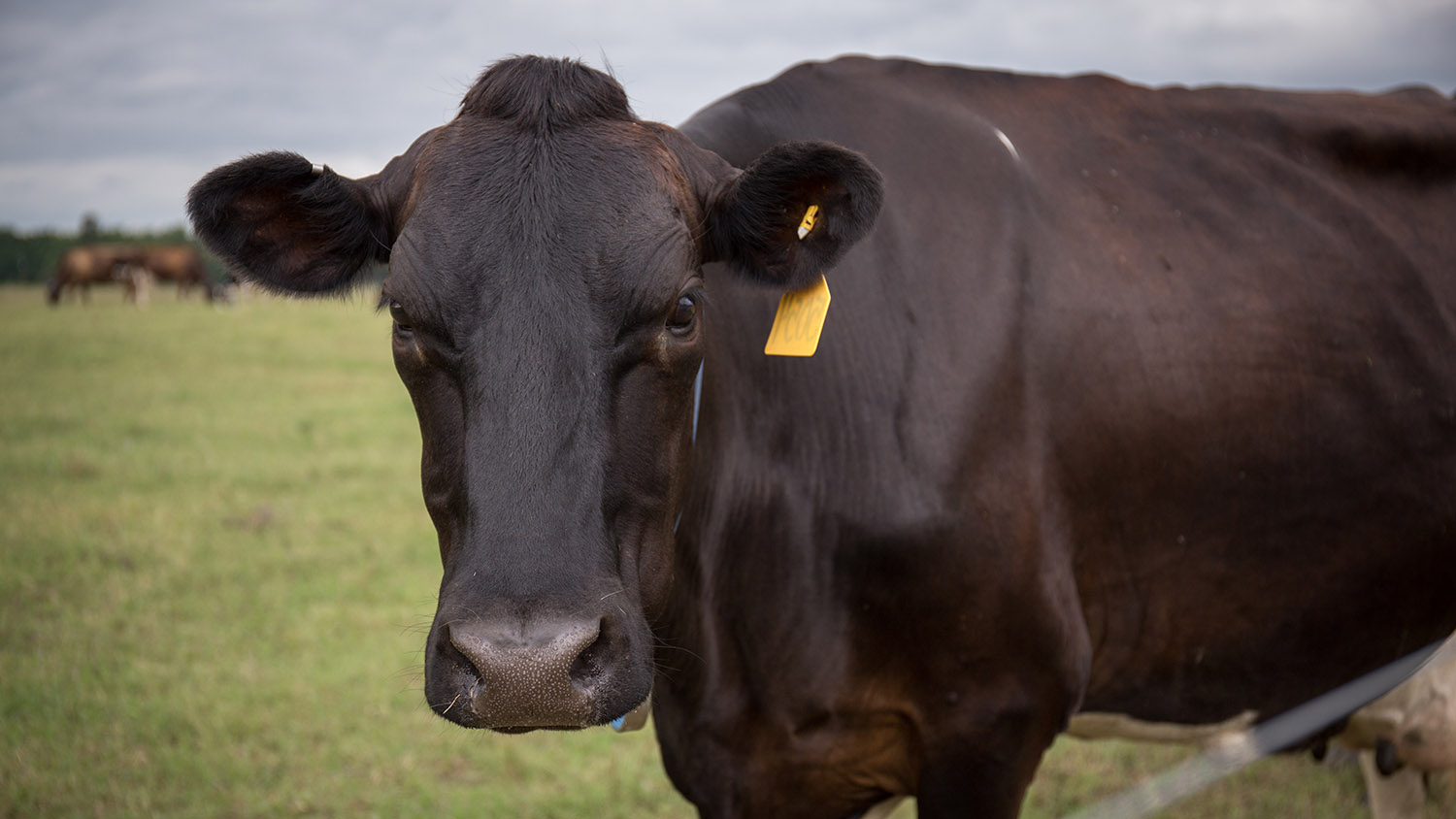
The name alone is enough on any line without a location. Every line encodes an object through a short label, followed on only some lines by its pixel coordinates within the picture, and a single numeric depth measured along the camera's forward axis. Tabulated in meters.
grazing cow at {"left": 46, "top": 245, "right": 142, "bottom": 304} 41.22
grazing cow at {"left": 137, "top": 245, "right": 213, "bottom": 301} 45.62
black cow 2.08
